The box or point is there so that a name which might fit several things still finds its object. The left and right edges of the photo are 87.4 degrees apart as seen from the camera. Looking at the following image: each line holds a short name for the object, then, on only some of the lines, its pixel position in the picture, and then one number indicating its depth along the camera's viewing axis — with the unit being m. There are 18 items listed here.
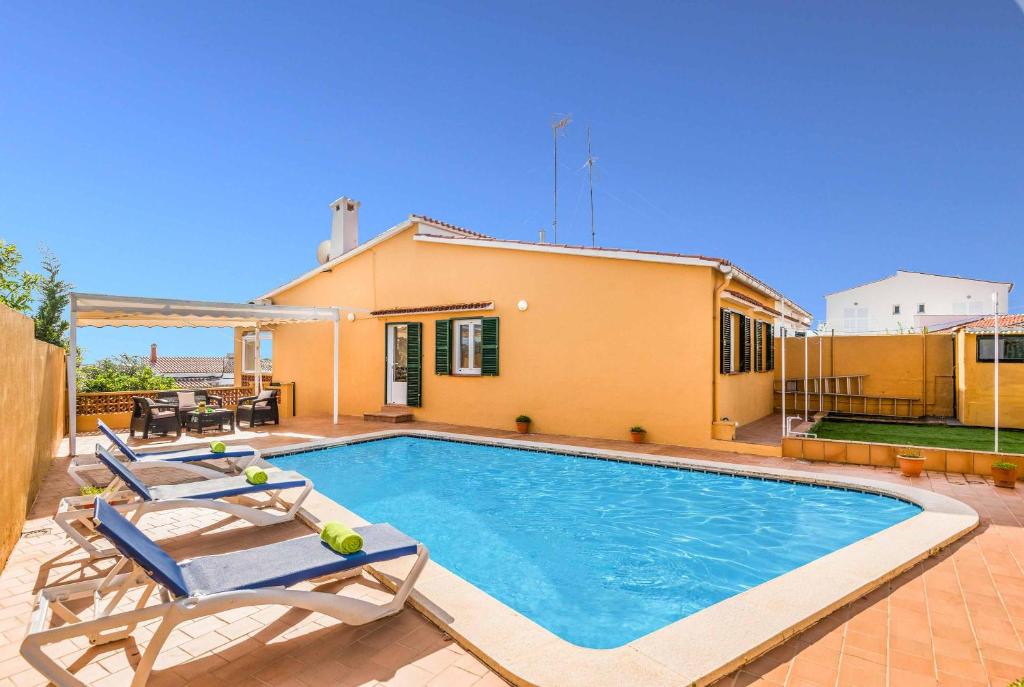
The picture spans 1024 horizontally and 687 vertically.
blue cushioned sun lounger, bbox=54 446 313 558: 6.08
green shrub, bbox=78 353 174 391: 19.55
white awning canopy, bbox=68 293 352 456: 12.49
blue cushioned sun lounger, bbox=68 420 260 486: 8.27
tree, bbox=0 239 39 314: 19.83
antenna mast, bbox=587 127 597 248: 19.41
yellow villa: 13.05
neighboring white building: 37.38
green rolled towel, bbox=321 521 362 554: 4.41
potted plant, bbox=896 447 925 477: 9.84
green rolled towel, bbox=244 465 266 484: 7.09
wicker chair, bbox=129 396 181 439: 14.47
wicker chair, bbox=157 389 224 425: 15.61
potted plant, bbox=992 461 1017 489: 9.02
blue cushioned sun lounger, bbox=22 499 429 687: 3.28
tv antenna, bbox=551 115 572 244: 19.25
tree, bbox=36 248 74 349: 21.92
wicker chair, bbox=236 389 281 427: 16.86
